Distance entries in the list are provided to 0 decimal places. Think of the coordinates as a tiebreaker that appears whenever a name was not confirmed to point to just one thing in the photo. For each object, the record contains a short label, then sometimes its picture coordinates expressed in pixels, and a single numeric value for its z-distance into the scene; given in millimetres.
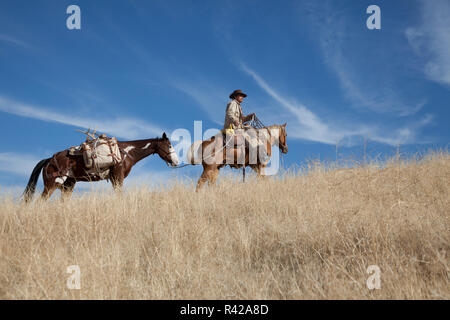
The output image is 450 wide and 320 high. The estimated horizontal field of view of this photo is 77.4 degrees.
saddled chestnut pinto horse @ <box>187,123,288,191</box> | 9297
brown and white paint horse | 8766
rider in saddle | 9961
